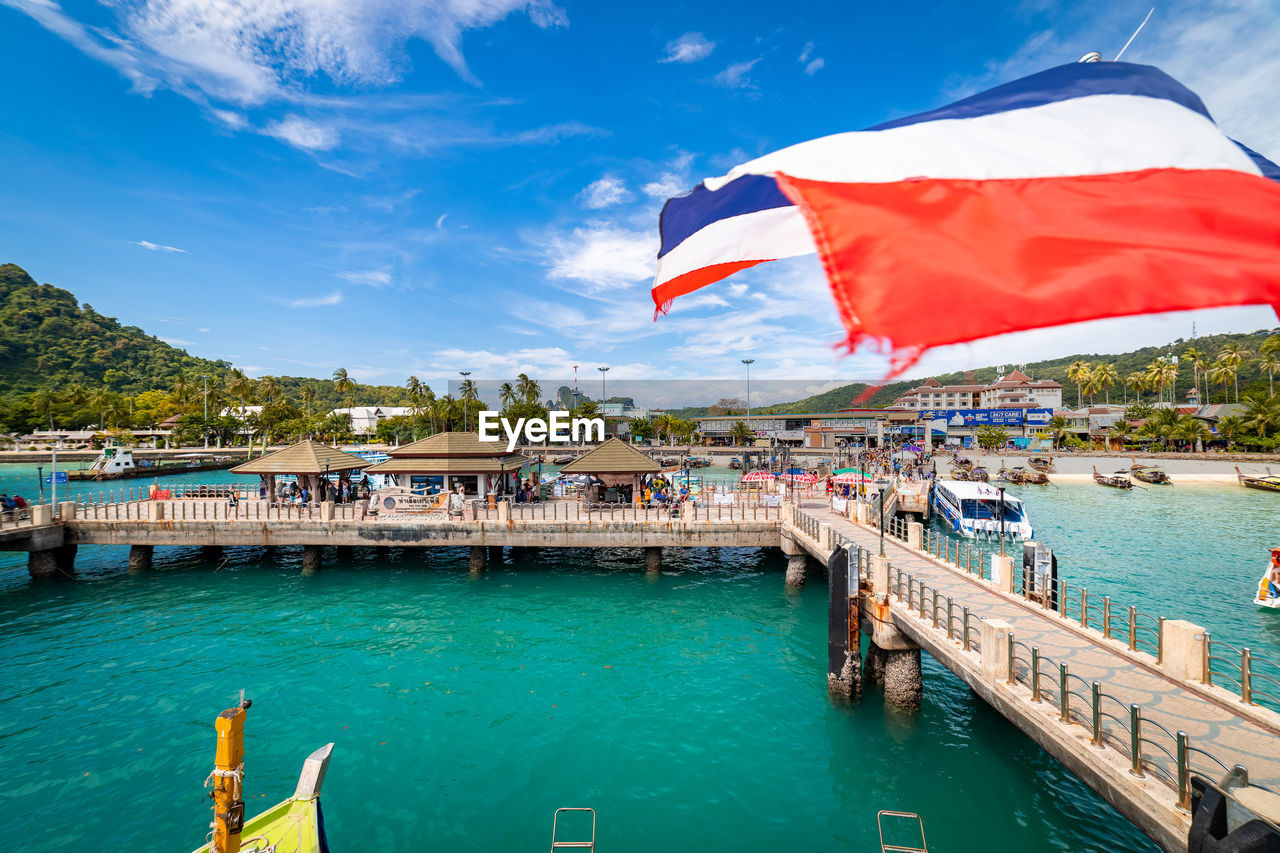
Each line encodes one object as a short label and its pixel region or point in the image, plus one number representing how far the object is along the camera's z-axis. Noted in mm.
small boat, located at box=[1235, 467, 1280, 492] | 54294
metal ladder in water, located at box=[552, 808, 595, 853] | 10432
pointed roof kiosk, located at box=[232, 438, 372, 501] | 29828
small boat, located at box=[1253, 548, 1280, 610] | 21641
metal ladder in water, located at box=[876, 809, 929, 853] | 8422
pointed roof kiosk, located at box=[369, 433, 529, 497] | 30875
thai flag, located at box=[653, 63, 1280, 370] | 3326
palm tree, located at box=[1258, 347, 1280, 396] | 82031
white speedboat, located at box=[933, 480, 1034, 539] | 34688
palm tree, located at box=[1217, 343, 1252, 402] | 92125
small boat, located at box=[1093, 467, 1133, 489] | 59531
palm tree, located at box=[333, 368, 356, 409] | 136688
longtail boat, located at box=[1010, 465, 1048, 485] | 64438
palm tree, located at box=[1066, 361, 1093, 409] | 118188
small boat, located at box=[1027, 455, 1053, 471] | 73762
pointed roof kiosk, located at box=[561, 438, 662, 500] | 30172
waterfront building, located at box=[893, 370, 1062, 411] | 120625
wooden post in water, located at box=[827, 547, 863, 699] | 14906
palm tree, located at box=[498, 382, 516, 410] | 127375
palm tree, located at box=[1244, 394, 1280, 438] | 72000
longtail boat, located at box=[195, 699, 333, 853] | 7531
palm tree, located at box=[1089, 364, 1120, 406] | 114875
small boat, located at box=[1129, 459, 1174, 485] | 62562
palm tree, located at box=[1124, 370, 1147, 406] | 108519
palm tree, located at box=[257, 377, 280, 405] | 107875
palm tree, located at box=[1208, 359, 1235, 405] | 92969
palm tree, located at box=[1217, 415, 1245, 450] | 75812
